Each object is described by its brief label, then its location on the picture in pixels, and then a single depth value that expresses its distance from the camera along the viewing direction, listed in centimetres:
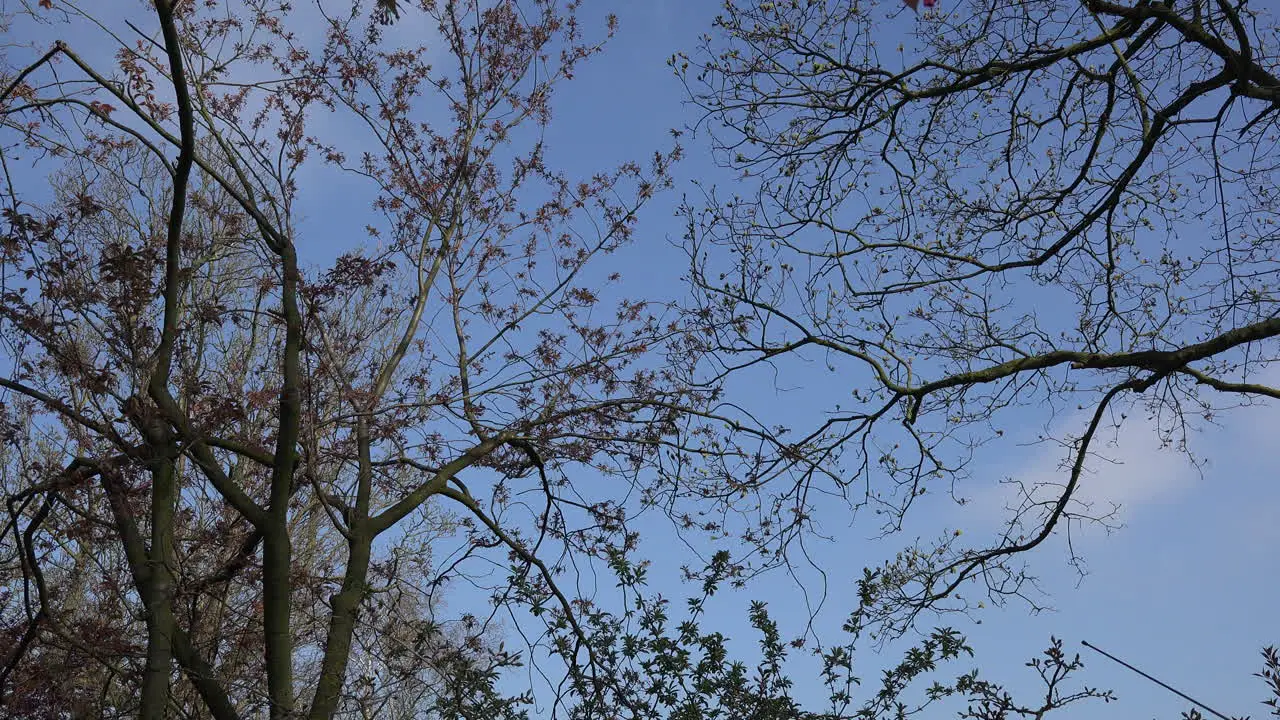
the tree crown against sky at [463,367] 521
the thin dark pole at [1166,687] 200
